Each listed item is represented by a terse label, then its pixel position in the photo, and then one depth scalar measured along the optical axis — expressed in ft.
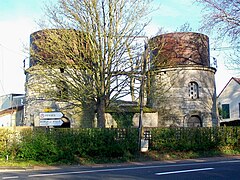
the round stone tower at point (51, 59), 73.82
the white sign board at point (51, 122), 58.44
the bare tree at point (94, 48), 73.31
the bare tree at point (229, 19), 72.10
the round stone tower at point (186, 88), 104.37
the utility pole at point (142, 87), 65.73
